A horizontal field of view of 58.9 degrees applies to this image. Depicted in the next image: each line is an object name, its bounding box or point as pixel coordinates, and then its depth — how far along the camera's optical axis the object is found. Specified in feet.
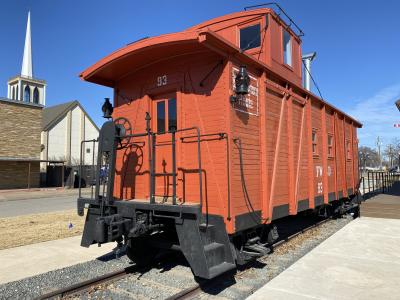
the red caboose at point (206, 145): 16.96
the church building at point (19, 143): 91.86
